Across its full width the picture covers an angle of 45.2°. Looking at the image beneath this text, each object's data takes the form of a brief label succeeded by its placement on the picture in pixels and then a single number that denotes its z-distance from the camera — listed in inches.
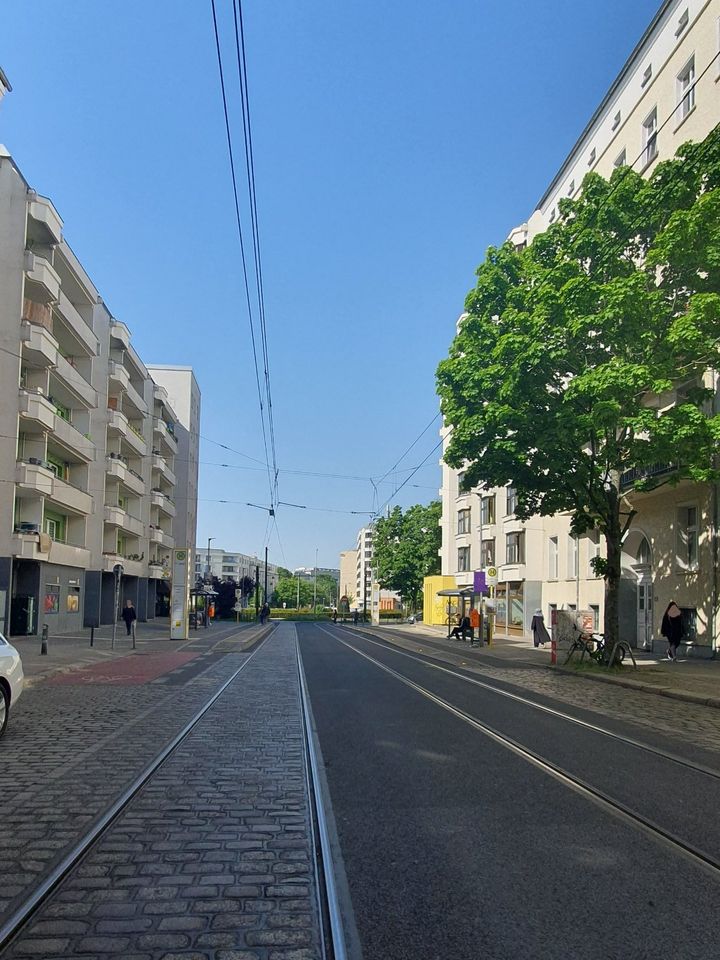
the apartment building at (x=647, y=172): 995.9
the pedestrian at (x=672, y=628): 952.3
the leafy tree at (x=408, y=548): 3221.2
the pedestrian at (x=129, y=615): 1326.3
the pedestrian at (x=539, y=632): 1344.7
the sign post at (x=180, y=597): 1446.9
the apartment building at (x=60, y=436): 1288.1
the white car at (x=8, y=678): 374.3
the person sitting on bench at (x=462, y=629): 1632.6
